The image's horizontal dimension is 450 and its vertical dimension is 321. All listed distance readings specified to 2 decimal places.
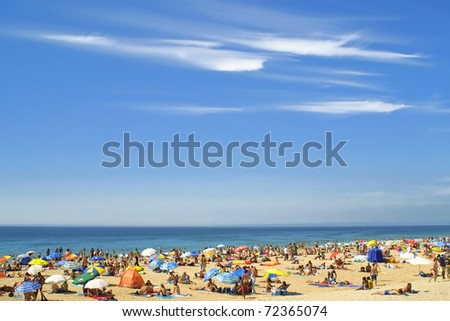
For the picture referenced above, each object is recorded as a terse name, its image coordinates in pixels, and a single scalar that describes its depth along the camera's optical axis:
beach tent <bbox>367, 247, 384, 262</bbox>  29.57
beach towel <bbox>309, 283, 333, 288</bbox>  21.30
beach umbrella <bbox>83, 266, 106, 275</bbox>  20.03
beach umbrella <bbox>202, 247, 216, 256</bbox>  35.17
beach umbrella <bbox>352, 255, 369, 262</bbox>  30.68
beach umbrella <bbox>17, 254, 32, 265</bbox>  29.94
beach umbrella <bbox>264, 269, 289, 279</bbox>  19.81
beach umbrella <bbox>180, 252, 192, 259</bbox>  36.00
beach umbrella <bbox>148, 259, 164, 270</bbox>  26.77
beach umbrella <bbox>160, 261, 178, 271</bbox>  23.08
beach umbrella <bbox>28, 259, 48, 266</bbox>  26.89
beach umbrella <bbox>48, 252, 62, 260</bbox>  32.83
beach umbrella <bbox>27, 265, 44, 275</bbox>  22.99
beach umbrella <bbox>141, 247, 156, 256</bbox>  35.38
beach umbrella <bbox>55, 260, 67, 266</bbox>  27.60
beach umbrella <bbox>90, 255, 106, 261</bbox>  34.03
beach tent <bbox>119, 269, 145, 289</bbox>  19.53
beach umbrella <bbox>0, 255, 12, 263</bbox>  29.49
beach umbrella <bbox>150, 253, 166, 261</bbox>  31.48
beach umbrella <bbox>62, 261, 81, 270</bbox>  25.86
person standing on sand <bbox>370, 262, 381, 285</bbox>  21.42
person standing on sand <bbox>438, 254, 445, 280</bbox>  19.62
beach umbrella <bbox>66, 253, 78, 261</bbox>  31.97
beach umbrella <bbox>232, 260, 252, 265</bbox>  24.90
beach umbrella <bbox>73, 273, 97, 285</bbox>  19.36
